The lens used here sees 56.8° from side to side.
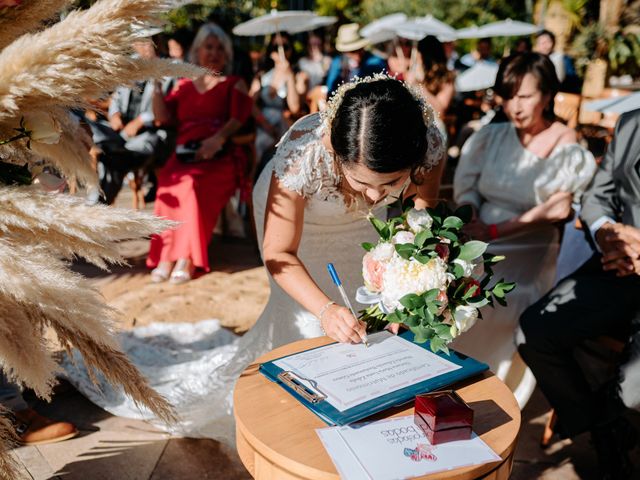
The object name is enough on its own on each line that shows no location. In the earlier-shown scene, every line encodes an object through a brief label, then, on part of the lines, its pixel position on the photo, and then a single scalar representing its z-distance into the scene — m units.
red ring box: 1.39
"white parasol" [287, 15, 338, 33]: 8.25
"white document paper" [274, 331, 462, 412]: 1.55
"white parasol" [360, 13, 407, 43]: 9.88
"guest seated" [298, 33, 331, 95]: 8.11
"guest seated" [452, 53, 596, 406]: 2.91
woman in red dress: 4.71
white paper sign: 1.29
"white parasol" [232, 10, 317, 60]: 7.65
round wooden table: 1.35
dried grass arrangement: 0.80
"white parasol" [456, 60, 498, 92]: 9.32
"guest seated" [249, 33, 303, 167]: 6.18
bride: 1.84
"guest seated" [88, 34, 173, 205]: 4.83
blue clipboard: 1.46
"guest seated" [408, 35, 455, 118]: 4.75
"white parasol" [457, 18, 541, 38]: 10.73
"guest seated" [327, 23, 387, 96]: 6.49
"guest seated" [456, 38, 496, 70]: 10.21
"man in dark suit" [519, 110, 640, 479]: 2.40
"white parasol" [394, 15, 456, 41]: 9.18
